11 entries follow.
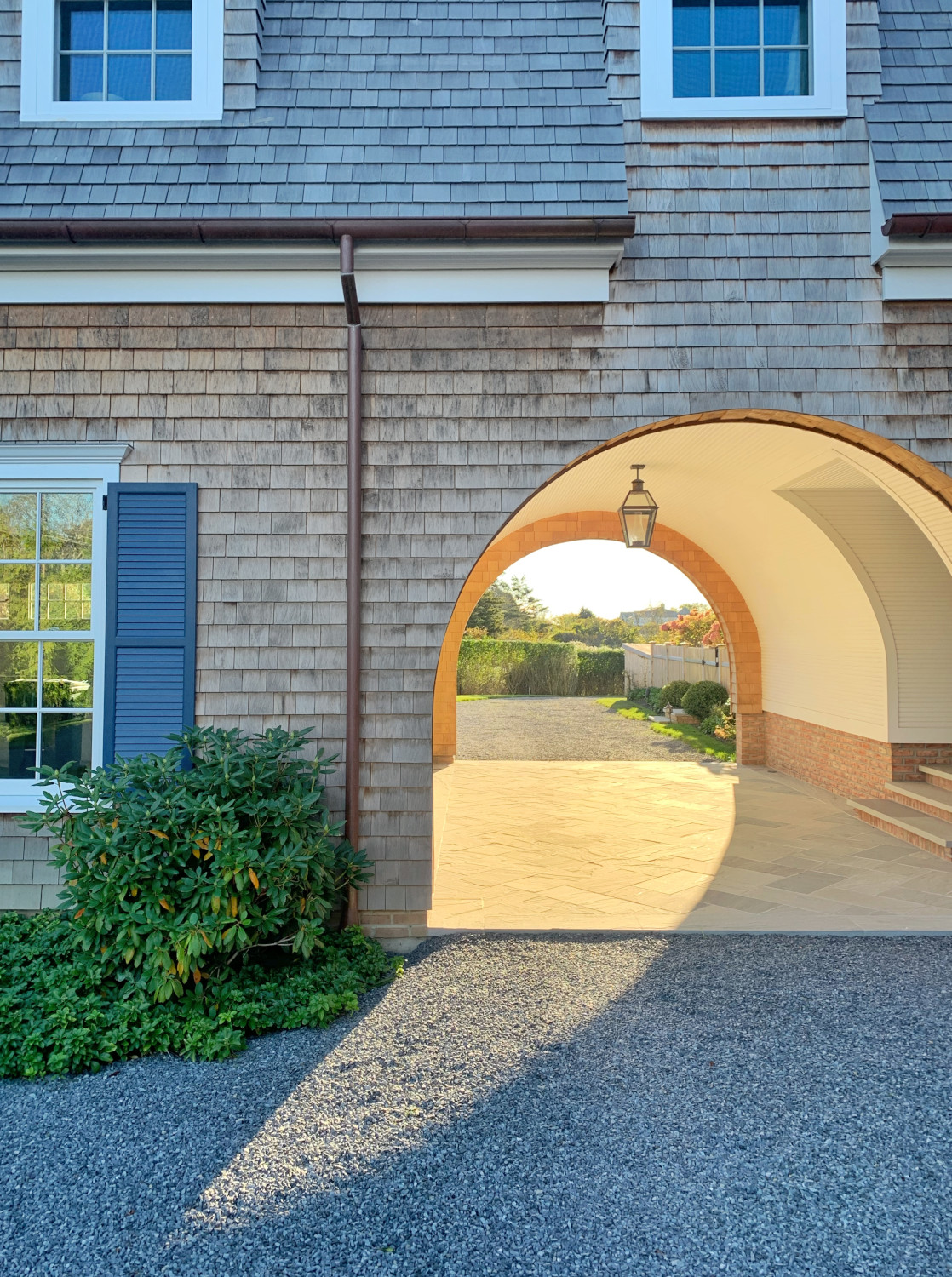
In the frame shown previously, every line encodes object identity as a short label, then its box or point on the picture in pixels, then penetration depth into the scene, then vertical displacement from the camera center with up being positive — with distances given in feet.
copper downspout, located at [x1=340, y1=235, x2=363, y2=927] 13.21 +0.83
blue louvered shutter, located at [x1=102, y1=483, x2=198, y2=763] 13.21 +0.77
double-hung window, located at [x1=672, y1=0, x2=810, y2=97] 13.93 +10.50
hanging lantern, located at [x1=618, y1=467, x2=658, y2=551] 23.22 +4.29
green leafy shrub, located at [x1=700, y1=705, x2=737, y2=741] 40.78 -3.03
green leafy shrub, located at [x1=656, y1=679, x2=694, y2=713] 52.70 -1.87
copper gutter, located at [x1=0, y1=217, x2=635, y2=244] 12.53 +6.69
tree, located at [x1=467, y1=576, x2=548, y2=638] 104.63 +7.94
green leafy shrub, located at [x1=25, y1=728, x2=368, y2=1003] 10.30 -2.65
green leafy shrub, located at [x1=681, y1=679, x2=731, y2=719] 46.86 -1.90
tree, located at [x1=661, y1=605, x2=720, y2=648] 57.86 +2.75
